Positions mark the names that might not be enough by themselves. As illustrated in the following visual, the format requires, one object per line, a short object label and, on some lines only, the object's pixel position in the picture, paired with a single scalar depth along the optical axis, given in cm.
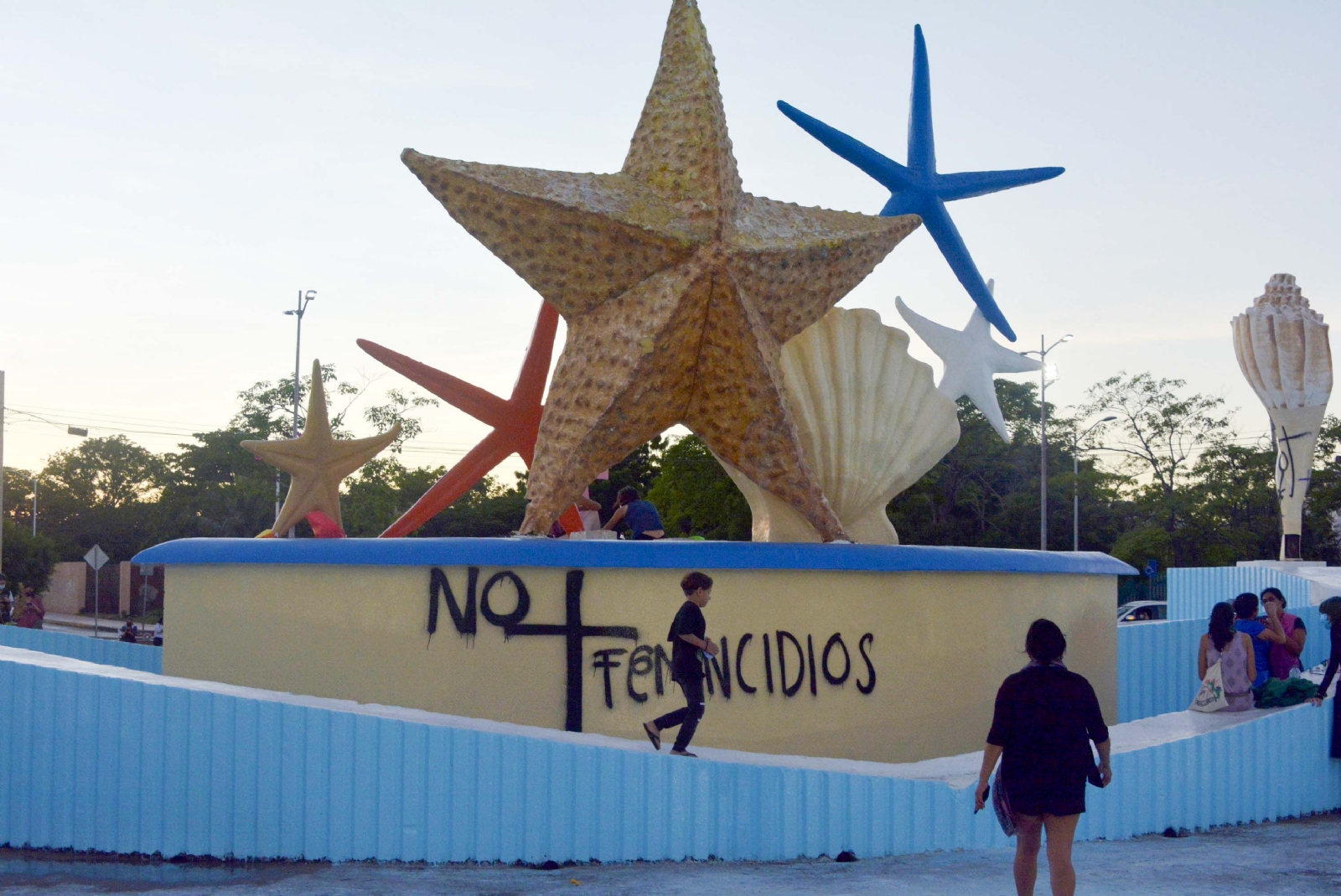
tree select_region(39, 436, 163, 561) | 6738
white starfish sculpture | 1391
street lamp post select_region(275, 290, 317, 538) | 4509
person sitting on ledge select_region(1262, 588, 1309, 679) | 1140
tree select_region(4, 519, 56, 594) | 4775
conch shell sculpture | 2620
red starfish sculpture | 1312
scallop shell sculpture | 1232
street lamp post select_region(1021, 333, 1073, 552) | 4153
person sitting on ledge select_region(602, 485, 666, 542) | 1259
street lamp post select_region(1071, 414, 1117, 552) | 4731
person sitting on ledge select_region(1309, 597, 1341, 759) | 998
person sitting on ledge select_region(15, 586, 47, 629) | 2192
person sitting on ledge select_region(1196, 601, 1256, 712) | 1084
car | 3375
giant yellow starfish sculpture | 1032
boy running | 798
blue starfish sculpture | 1351
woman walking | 558
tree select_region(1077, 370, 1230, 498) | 4928
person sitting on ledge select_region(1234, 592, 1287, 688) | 1123
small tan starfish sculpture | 1243
